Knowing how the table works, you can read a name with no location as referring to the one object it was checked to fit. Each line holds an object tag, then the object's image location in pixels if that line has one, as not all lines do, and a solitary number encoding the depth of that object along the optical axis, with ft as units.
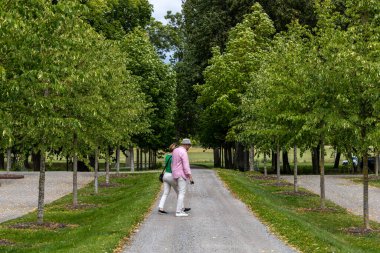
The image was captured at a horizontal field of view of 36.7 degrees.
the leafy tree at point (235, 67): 140.26
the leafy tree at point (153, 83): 158.71
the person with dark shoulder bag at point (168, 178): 57.16
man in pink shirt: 55.16
